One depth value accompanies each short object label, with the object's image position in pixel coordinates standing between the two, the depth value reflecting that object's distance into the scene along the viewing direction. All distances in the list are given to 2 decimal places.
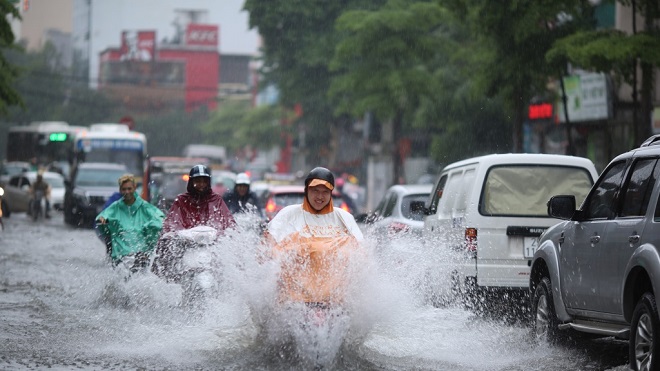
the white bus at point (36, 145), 60.39
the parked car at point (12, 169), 52.38
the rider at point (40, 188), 38.38
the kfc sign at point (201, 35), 146.38
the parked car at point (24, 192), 40.62
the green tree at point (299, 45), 48.62
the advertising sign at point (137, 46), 137.75
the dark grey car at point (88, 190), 33.72
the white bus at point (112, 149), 37.91
